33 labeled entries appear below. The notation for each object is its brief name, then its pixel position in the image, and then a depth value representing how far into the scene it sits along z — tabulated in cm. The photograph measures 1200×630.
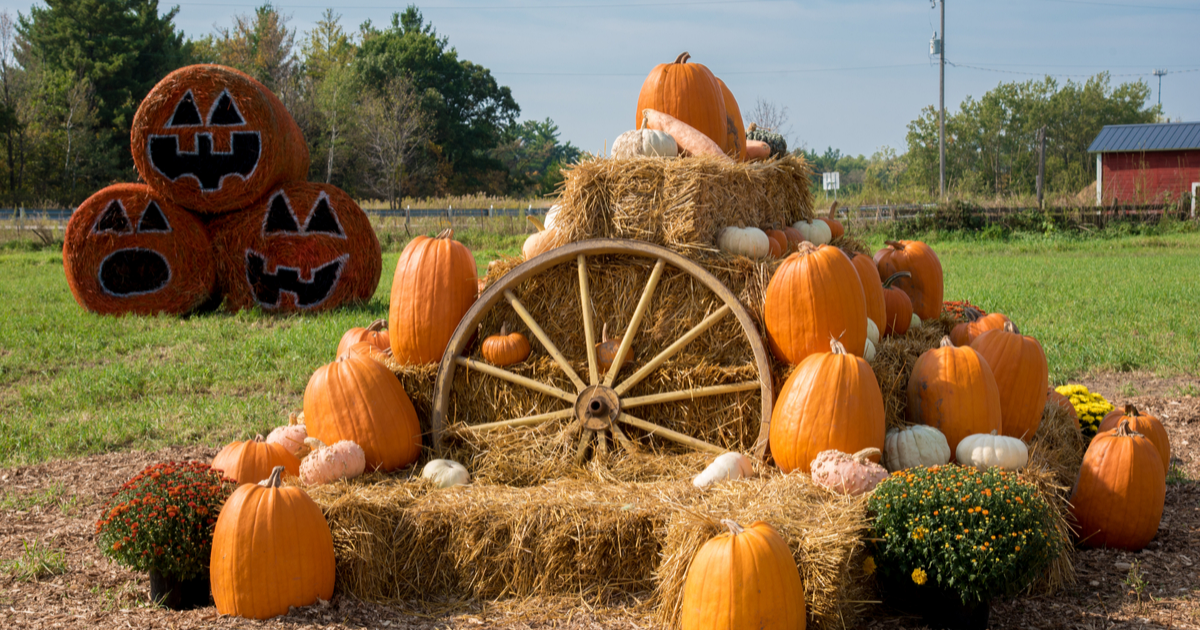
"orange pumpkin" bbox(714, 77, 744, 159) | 533
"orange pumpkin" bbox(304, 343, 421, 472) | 421
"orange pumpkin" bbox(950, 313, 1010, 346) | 511
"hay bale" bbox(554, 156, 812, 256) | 429
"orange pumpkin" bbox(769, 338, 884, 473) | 365
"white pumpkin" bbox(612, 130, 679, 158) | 467
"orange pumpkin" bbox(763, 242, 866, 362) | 395
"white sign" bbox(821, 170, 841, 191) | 2083
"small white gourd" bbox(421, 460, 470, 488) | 410
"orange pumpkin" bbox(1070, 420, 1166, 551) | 387
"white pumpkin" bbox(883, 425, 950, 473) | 379
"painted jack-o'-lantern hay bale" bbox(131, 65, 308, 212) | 1062
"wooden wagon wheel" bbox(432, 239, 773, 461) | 409
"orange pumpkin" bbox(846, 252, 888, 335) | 472
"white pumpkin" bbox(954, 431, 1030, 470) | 371
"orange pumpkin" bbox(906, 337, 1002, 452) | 393
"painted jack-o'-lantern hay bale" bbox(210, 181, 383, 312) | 1076
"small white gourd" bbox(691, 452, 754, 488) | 375
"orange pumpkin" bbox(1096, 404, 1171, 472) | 444
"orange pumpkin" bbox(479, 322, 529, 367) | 441
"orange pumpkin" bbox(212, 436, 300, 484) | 408
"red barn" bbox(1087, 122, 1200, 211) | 3086
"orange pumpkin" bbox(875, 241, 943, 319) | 564
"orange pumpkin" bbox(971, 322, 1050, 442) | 428
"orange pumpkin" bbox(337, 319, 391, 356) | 536
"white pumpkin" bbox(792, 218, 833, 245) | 505
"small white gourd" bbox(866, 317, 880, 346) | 454
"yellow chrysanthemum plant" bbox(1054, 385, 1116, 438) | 509
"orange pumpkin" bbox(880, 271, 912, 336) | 527
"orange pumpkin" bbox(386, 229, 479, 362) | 455
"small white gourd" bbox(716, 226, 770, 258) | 434
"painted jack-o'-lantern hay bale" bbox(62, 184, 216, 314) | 1063
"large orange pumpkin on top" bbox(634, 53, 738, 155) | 507
